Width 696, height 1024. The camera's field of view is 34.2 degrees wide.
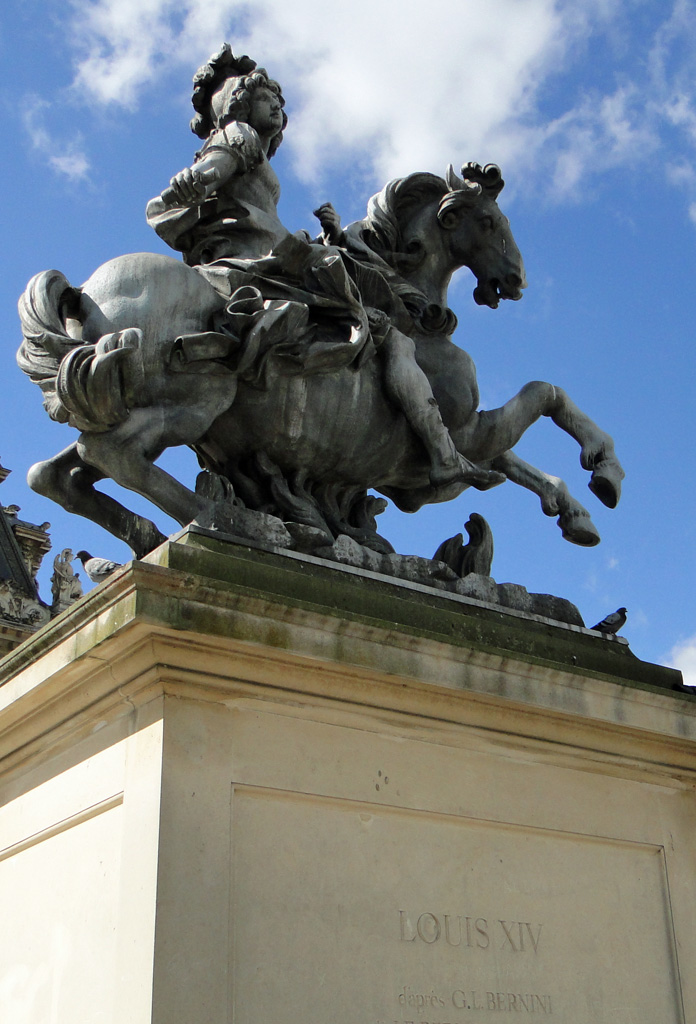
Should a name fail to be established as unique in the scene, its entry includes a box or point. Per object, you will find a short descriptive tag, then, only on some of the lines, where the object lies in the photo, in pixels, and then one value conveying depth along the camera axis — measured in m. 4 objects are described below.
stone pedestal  4.06
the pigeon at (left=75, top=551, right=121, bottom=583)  5.42
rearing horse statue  5.14
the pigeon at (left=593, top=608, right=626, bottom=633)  5.86
